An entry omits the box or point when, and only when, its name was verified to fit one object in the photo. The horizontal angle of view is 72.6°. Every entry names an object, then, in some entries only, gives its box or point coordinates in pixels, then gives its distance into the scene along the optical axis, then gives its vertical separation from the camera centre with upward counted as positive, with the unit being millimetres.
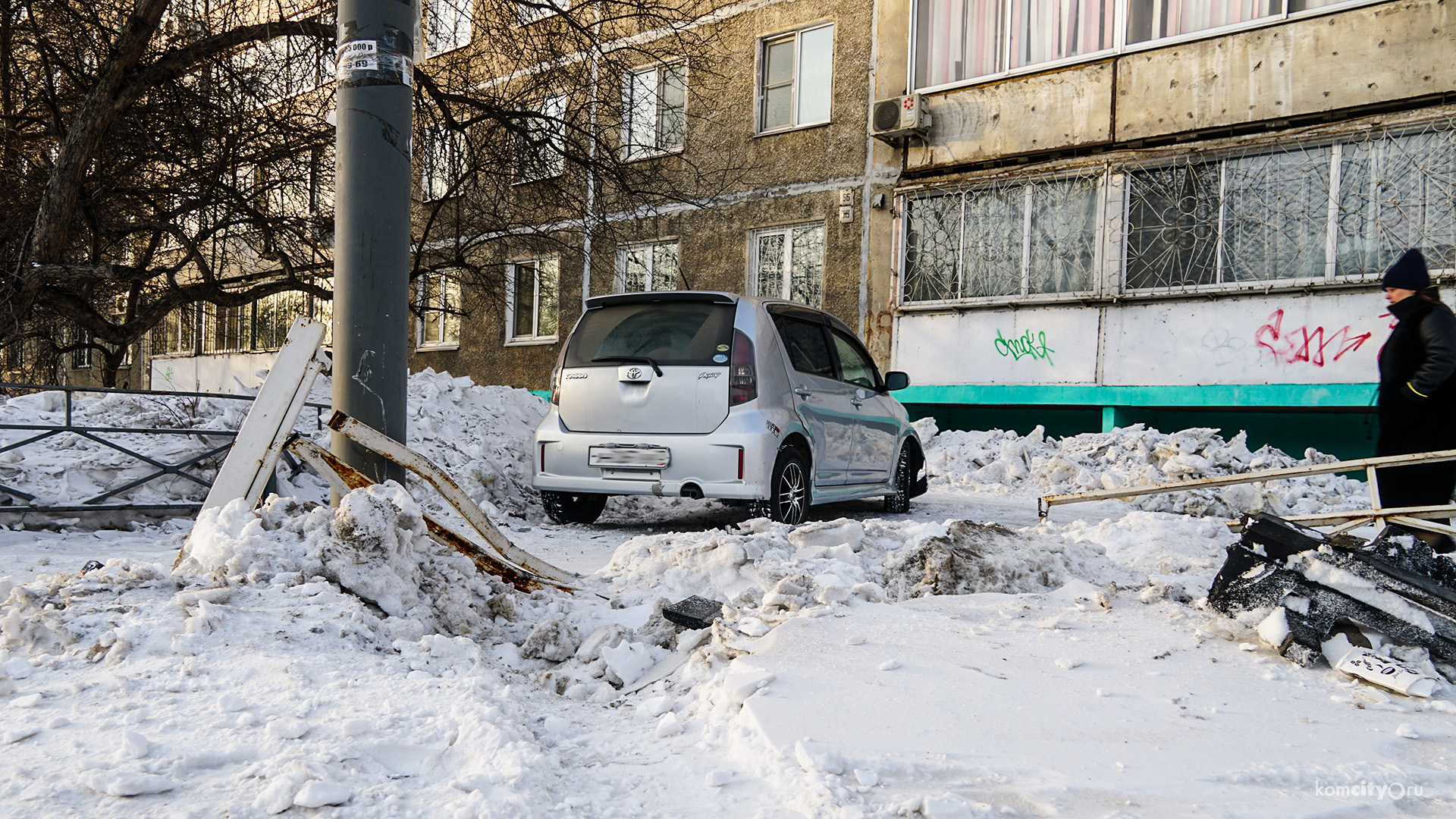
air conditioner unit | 14266 +4054
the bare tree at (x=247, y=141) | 7961 +2218
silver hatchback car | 6816 -139
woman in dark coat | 5543 +141
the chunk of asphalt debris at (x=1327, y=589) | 3449 -660
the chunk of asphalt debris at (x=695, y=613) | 3771 -865
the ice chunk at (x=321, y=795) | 2195 -929
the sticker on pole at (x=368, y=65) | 4723 +1507
